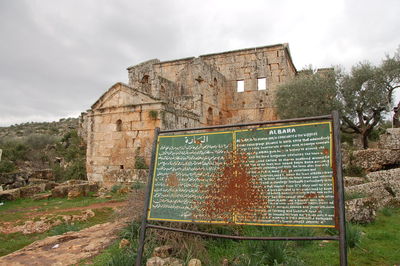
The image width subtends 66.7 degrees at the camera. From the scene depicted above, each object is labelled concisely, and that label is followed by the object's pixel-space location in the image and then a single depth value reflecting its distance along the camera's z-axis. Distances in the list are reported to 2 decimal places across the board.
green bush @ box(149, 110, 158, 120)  13.15
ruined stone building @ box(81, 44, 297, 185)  13.45
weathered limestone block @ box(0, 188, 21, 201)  11.28
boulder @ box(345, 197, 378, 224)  5.45
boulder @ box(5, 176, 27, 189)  15.42
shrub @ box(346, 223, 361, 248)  4.32
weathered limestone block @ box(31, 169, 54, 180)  17.39
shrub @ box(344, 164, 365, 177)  9.16
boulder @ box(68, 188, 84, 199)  11.39
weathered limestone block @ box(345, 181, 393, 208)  6.66
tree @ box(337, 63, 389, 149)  15.50
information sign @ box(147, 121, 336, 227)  2.92
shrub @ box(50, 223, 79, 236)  6.28
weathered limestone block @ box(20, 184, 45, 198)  12.05
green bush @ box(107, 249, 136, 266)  3.71
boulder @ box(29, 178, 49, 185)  15.45
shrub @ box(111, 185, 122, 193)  11.65
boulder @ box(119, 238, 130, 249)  4.41
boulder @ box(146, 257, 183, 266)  3.67
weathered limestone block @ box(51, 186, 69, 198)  11.70
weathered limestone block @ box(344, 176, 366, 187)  7.68
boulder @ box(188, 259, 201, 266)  3.68
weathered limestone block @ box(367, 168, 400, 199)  7.00
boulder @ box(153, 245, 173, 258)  4.01
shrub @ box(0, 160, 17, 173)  17.27
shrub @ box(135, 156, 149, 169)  12.82
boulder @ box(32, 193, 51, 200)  11.48
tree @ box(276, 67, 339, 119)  16.12
